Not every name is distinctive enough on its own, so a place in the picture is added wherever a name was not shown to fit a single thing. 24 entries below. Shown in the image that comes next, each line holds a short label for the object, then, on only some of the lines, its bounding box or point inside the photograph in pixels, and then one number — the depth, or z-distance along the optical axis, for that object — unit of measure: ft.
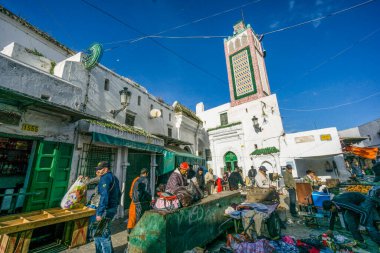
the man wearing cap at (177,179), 13.79
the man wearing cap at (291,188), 22.84
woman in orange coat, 17.15
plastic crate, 20.93
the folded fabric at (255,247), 10.89
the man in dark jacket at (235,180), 33.58
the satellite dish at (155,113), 38.28
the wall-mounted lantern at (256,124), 50.28
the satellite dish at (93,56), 25.82
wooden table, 11.95
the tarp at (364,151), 42.14
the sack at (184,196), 11.98
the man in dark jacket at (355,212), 12.84
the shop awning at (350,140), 51.91
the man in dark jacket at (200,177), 29.48
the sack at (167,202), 11.42
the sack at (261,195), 20.26
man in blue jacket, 11.27
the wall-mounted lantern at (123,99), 29.81
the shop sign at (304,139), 43.06
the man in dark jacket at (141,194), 17.38
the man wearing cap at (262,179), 23.22
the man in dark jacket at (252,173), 40.98
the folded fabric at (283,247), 11.95
